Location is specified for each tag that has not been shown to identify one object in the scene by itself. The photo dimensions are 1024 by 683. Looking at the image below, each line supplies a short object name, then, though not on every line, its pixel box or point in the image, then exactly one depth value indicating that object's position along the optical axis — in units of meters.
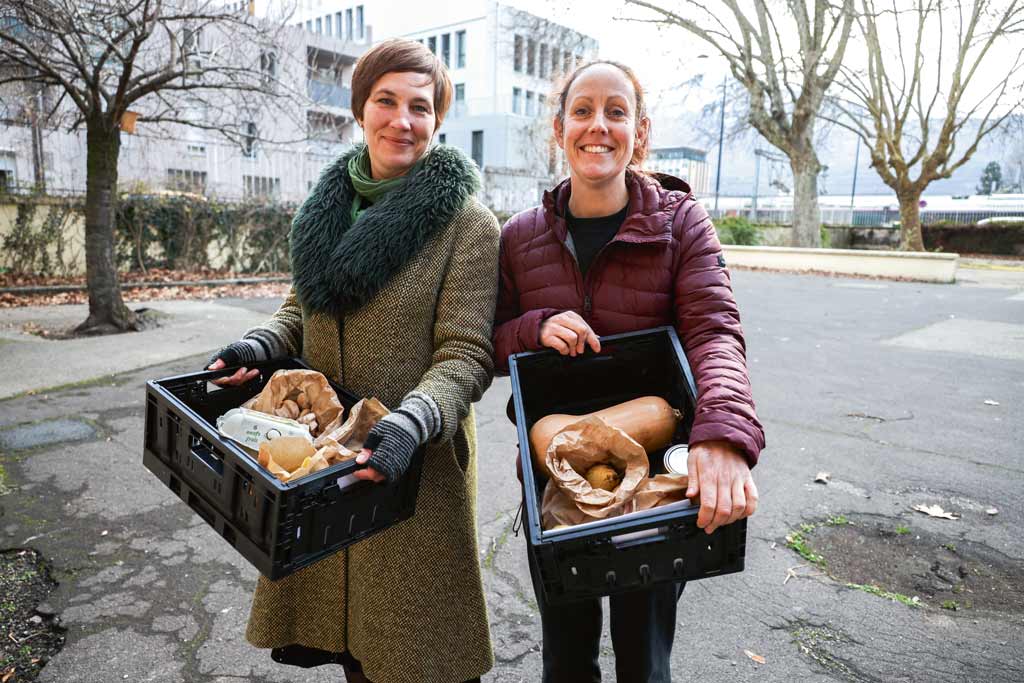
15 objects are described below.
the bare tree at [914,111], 20.77
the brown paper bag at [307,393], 1.90
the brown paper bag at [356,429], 1.72
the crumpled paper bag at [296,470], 1.53
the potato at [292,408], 1.91
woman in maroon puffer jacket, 1.81
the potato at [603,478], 1.65
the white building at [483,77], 42.66
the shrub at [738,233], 24.91
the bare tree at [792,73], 20.56
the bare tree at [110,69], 7.24
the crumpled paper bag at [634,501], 1.52
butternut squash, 1.77
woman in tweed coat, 1.93
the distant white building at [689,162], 80.06
